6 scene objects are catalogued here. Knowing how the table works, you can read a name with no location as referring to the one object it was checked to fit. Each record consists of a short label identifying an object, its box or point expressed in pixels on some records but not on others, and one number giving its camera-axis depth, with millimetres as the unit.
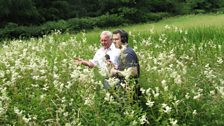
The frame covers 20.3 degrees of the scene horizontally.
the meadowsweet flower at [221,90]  7811
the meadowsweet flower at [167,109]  6996
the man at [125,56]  8572
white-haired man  9283
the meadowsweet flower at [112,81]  7592
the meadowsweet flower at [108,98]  7371
